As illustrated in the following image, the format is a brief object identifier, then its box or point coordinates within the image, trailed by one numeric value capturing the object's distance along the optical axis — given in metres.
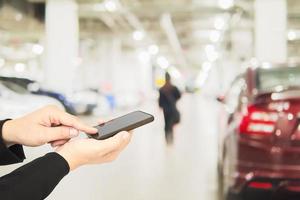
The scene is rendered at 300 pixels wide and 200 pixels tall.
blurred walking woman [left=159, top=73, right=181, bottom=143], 10.64
